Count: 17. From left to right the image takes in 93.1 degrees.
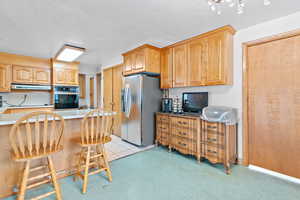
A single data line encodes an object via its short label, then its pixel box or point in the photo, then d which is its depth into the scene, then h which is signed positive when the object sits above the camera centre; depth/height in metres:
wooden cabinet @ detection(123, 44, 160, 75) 3.30 +0.98
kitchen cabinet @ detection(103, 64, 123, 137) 4.46 +0.34
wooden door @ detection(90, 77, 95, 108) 5.87 +0.40
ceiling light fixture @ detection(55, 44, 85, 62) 3.24 +1.20
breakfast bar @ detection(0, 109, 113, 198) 1.71 -0.78
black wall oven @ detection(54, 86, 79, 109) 4.40 +0.11
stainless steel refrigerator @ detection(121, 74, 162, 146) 3.32 -0.17
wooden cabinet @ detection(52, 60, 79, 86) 4.43 +0.89
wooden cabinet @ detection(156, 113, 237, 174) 2.28 -0.70
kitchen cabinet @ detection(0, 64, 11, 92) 3.81 +0.63
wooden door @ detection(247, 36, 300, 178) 2.06 -0.09
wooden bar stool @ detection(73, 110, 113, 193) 1.82 -0.54
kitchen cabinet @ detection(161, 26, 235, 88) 2.46 +0.77
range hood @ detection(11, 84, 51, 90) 3.98 +0.41
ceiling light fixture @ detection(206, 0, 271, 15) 1.36 +1.24
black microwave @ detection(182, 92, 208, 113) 2.96 -0.03
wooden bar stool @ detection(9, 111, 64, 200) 1.38 -0.54
